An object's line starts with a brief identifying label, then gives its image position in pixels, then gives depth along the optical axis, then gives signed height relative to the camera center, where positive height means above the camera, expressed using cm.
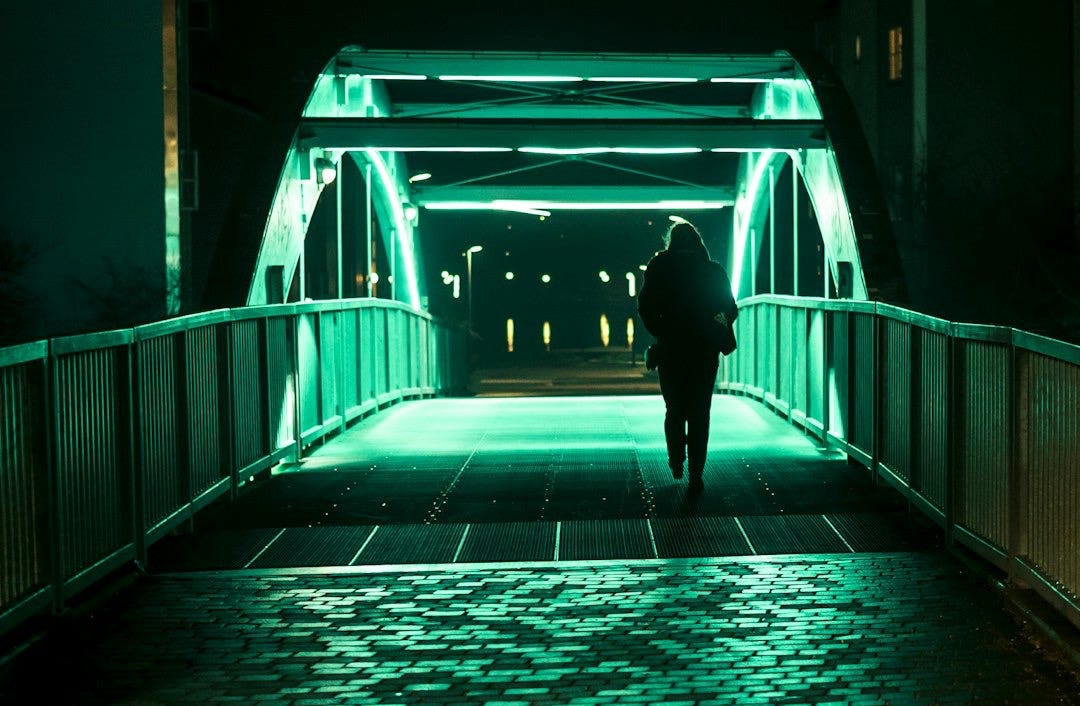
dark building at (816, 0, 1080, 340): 3478 +310
